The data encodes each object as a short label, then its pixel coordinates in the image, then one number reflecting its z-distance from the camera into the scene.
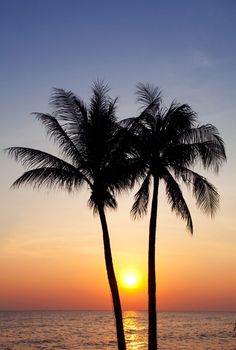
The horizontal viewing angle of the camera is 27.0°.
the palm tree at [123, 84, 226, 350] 21.31
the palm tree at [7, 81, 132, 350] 21.31
